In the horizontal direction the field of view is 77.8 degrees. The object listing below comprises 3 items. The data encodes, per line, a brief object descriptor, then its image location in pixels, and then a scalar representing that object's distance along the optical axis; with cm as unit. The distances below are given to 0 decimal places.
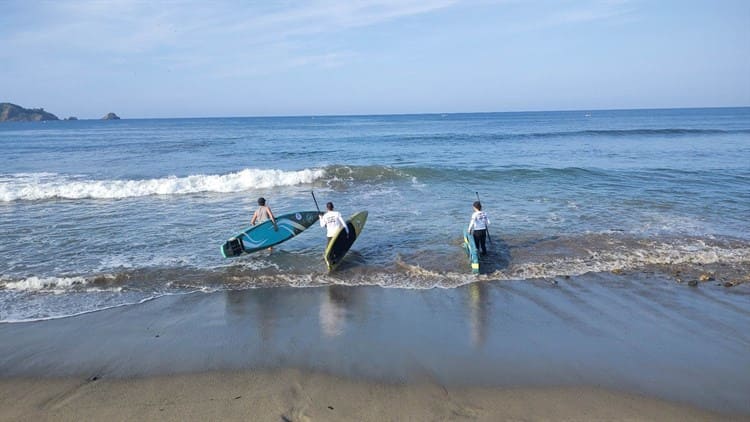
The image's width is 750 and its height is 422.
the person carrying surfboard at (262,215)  1170
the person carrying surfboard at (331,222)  1071
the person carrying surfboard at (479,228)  1070
